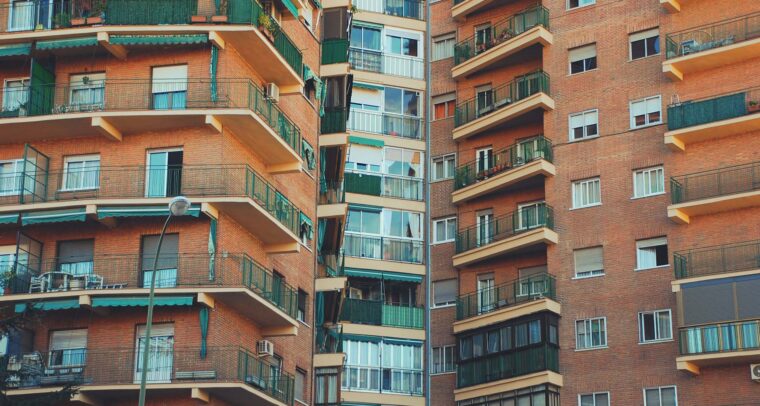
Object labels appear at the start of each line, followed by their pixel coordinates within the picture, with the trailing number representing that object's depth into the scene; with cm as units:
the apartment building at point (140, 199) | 4581
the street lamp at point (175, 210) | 3650
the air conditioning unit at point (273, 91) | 5253
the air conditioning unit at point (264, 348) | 4947
